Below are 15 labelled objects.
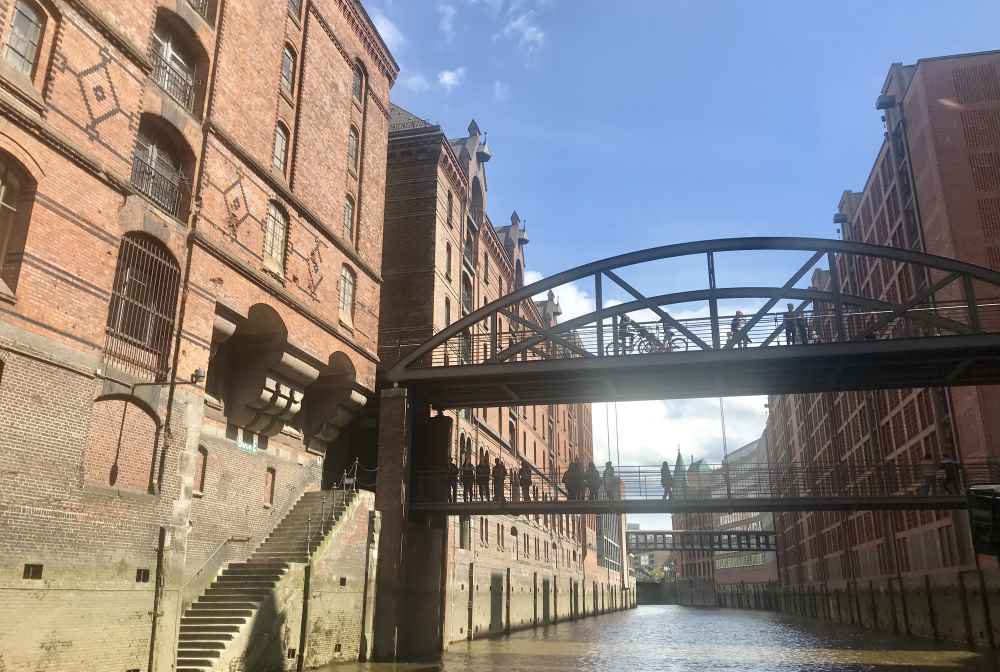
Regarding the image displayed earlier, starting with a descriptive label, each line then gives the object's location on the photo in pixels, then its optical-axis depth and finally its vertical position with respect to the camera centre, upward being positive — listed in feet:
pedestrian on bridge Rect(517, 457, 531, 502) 76.54 +9.22
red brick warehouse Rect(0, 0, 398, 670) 40.81 +17.33
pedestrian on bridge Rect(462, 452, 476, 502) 76.89 +9.33
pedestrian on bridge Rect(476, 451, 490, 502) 77.02 +9.65
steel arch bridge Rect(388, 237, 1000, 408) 67.92 +18.88
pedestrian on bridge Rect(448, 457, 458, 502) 77.10 +9.45
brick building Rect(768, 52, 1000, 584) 101.50 +46.97
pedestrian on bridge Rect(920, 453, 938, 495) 68.39 +9.12
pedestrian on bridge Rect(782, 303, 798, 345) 69.01 +21.94
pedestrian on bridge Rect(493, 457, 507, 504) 75.15 +9.11
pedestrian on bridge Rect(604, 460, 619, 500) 75.97 +9.18
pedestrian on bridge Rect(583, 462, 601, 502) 75.25 +8.90
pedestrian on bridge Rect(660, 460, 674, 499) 72.79 +9.05
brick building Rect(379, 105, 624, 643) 94.43 +32.42
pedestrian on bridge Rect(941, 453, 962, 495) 67.51 +8.72
